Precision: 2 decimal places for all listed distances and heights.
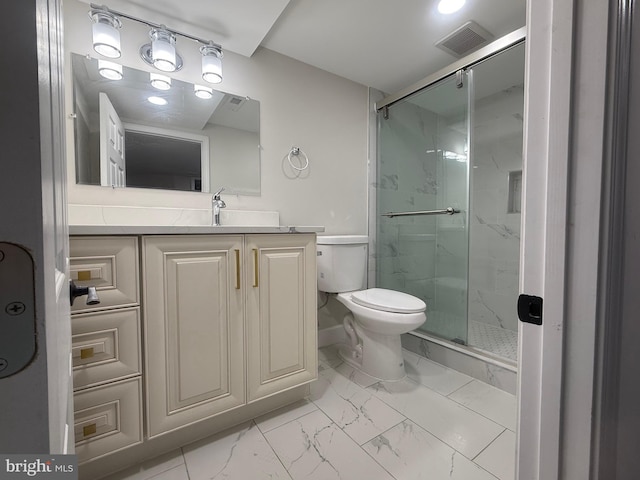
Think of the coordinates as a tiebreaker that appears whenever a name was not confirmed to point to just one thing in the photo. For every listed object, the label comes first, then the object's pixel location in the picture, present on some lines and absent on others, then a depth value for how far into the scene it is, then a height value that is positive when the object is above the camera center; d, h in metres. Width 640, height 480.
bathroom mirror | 1.31 +0.51
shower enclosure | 1.88 +0.24
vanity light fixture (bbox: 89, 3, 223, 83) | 1.27 +0.93
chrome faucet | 1.54 +0.14
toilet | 1.49 -0.42
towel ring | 1.85 +0.51
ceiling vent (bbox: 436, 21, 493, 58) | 1.56 +1.13
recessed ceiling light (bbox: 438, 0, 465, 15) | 1.38 +1.13
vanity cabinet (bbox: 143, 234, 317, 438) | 1.00 -0.36
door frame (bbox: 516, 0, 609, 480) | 0.41 +0.02
